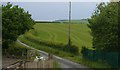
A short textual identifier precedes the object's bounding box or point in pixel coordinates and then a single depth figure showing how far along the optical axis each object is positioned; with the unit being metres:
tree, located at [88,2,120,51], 30.50
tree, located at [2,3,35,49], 46.72
